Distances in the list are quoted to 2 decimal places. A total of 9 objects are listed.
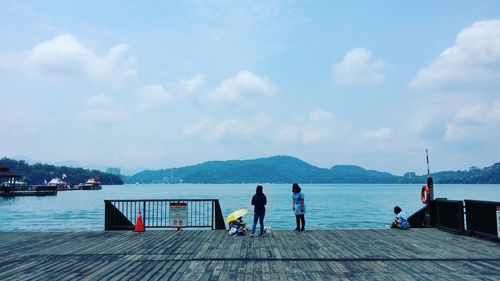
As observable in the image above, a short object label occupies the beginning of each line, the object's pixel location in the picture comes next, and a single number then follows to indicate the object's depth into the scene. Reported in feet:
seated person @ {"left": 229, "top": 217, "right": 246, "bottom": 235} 51.79
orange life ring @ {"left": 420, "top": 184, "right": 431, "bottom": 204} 56.87
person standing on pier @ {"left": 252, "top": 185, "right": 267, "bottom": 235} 51.72
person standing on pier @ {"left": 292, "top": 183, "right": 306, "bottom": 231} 54.95
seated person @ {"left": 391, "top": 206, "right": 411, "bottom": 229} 57.21
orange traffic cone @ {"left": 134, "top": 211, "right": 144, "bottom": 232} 56.09
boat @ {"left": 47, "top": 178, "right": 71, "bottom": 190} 531.95
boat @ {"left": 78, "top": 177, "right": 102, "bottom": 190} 589.69
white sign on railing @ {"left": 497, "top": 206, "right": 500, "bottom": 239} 43.21
